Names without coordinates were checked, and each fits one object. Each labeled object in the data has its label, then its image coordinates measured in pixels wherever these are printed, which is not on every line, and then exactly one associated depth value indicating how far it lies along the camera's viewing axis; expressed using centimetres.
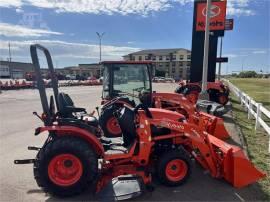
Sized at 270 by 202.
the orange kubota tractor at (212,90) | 1384
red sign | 1555
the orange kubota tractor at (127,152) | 394
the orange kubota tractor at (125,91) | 711
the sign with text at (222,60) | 1741
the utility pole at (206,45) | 875
